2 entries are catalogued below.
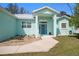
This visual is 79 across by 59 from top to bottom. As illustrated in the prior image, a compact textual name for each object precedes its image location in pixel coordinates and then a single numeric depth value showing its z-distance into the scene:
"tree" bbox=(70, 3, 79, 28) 4.48
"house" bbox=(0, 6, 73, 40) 5.28
